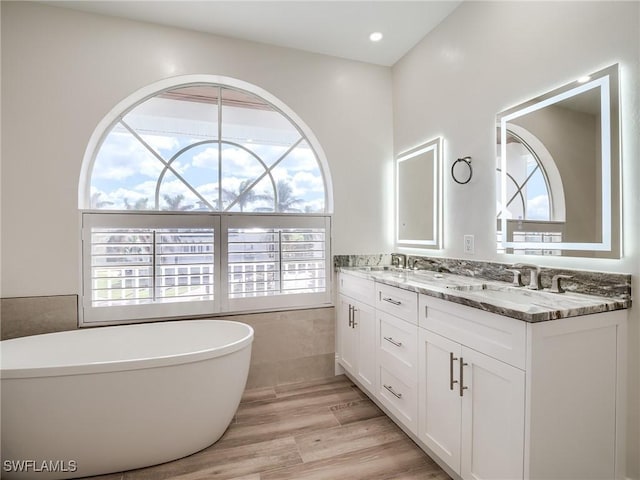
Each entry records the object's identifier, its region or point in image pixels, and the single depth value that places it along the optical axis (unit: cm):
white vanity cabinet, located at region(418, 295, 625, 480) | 118
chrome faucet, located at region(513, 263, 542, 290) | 167
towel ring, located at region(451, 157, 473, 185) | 219
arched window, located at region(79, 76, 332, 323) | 236
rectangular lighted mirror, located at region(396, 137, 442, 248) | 247
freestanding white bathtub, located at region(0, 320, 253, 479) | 156
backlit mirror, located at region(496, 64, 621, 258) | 143
